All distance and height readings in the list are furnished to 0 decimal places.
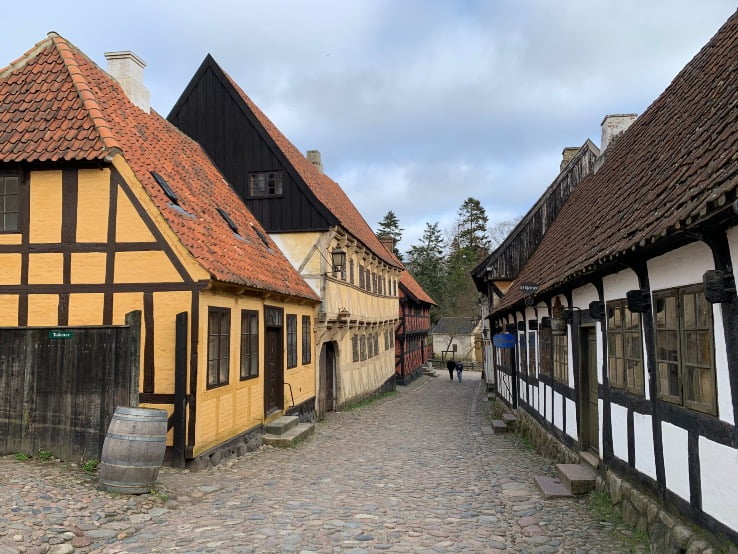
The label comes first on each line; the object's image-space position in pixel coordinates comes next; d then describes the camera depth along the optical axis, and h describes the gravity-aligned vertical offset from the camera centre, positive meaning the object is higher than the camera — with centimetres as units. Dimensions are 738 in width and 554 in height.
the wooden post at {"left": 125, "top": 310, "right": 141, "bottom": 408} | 827 -4
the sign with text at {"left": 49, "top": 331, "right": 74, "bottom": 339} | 855 +6
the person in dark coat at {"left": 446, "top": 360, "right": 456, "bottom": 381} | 3853 -237
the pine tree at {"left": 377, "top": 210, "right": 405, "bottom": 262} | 7288 +1302
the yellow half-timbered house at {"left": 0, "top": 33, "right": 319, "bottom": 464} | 908 +129
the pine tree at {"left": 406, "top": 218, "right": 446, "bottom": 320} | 6781 +768
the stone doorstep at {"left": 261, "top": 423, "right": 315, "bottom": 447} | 1194 -208
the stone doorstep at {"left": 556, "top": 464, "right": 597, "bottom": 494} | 773 -195
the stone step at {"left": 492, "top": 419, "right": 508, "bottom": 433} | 1423 -231
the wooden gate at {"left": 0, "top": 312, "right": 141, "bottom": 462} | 834 -66
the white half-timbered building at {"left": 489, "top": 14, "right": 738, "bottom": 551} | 447 +17
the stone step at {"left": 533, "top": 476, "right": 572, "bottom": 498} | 770 -211
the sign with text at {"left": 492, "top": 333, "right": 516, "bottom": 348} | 1556 -27
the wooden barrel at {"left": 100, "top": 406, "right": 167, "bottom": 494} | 713 -136
